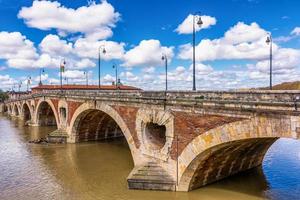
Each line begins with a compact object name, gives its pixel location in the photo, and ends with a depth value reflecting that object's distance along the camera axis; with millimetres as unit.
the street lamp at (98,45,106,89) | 39294
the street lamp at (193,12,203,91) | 17969
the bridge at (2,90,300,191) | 11898
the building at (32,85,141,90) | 97425
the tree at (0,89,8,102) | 130925
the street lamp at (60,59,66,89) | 46706
